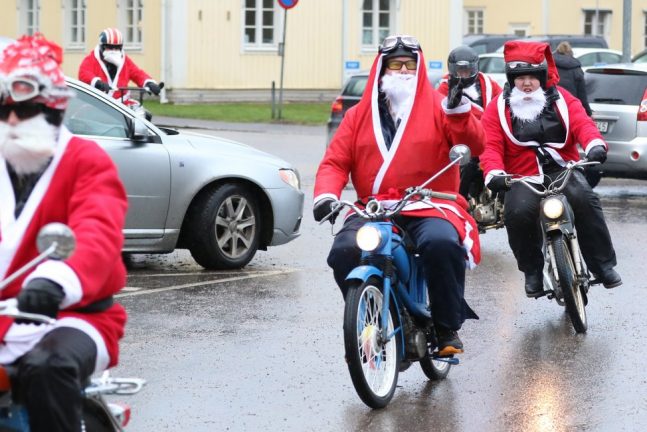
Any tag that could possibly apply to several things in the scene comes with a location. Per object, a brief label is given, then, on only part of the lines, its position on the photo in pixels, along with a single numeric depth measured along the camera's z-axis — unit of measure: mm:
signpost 31888
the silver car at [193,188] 11102
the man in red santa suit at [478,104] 12930
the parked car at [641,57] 29280
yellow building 40531
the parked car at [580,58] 30969
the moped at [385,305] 6875
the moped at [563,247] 9164
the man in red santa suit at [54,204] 4281
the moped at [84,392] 3916
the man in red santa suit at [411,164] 7230
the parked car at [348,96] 23453
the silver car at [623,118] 17141
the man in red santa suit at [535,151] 9461
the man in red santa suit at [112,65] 17016
